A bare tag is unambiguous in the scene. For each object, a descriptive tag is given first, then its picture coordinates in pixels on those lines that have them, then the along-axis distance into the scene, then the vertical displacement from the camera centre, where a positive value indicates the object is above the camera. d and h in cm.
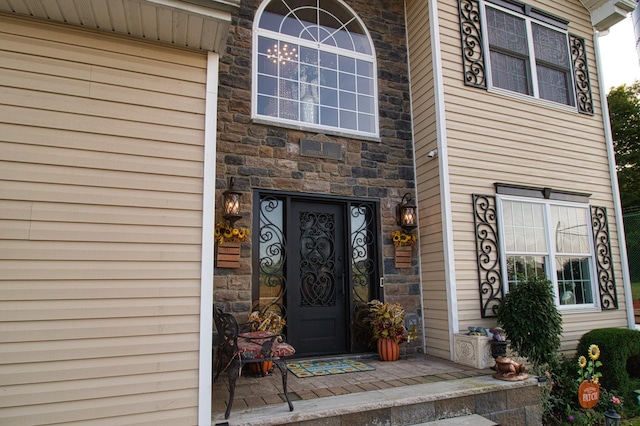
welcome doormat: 388 -91
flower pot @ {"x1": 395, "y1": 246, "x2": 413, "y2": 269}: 490 +21
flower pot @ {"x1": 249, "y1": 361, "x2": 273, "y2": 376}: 384 -85
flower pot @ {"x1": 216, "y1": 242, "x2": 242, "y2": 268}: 406 +22
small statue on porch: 357 -85
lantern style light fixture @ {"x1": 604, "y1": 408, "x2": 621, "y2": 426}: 338 -121
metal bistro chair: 285 -53
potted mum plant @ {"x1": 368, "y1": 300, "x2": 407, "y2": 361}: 444 -60
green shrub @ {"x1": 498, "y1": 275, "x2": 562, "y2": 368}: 399 -50
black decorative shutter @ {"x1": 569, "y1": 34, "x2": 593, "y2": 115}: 590 +288
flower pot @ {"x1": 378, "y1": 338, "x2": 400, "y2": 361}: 443 -81
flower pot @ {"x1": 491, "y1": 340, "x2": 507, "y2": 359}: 392 -72
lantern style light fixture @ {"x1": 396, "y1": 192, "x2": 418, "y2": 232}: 494 +72
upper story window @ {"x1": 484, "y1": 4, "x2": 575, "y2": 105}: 538 +295
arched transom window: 475 +253
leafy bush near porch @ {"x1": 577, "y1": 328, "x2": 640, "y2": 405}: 449 -91
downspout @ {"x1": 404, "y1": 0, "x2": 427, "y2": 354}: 484 +118
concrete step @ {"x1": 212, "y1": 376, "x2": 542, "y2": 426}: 278 -97
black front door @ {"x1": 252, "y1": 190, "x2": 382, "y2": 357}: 440 +11
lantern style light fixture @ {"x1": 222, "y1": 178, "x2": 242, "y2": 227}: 405 +72
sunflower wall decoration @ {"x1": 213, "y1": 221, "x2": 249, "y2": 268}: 406 +34
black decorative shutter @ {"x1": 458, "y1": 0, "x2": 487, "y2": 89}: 509 +290
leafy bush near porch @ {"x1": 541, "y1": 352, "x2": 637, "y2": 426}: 391 -131
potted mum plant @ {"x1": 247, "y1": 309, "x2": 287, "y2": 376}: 385 -46
